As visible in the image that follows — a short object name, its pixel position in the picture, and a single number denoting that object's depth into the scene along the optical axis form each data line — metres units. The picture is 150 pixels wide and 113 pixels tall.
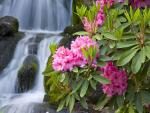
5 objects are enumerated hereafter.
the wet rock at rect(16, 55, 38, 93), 8.57
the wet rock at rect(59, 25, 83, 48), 8.61
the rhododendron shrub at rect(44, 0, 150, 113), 1.63
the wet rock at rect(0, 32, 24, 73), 9.55
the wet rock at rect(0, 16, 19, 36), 10.24
